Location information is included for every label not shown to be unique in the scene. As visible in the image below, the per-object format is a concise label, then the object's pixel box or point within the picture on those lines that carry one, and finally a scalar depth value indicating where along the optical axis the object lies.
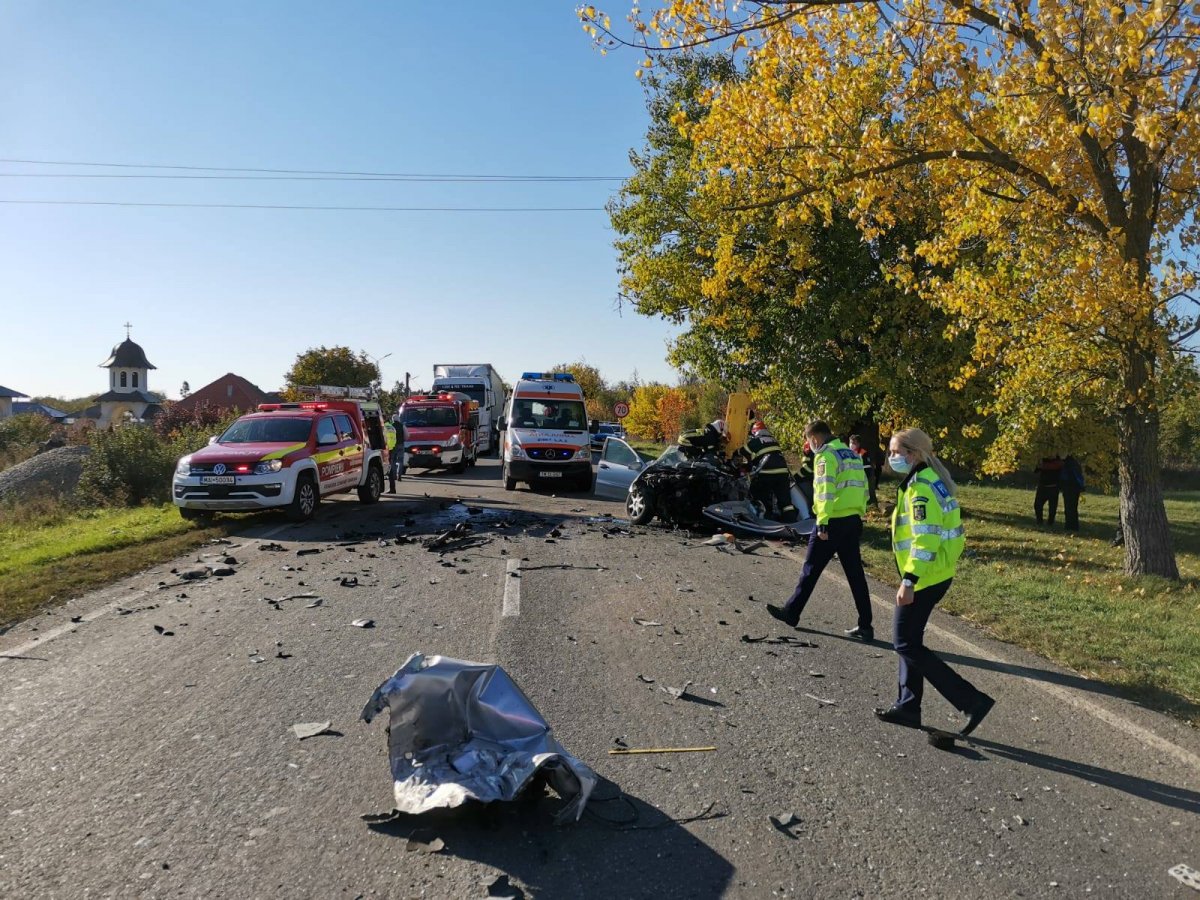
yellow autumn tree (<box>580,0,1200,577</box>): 9.56
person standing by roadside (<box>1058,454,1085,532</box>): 19.56
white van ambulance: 20.55
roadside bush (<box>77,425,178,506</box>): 18.52
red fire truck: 27.48
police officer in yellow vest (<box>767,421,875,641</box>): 7.62
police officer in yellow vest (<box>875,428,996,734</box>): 5.10
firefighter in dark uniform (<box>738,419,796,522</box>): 14.12
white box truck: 35.44
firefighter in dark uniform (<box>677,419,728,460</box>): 16.06
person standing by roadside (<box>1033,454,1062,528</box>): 20.20
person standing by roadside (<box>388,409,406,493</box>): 19.95
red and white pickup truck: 13.67
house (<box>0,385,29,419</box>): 95.69
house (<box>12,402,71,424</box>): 101.62
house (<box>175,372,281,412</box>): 86.95
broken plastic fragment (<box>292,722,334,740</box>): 4.77
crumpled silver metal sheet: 3.83
